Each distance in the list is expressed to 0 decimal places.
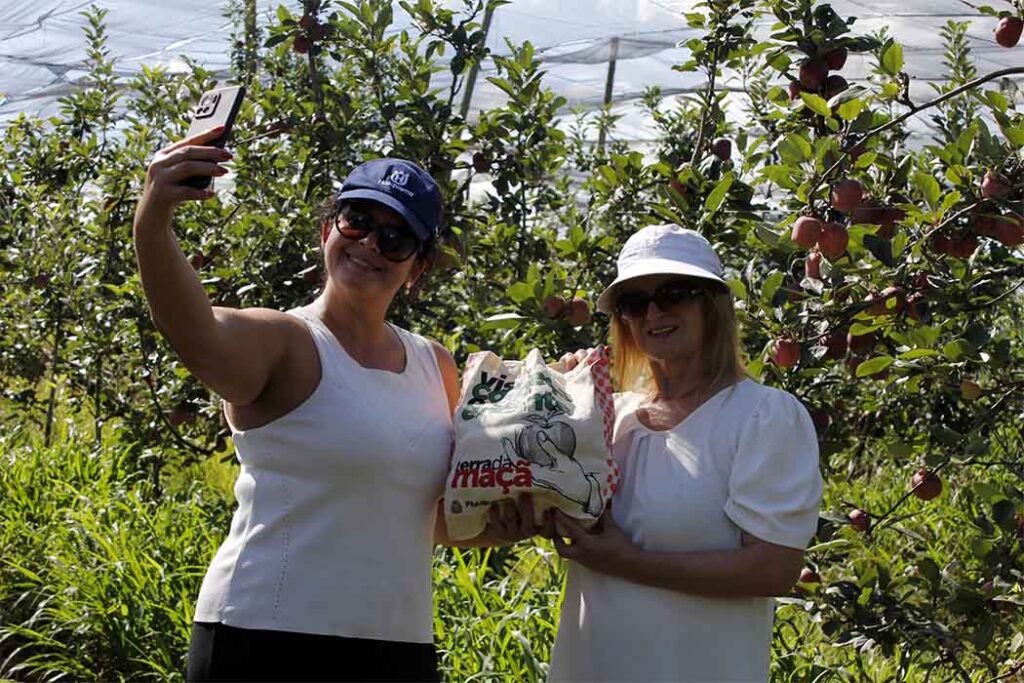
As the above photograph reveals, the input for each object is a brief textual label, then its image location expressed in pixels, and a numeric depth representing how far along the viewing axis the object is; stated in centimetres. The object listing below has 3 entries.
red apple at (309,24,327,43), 382
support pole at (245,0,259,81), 554
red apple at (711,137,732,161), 358
